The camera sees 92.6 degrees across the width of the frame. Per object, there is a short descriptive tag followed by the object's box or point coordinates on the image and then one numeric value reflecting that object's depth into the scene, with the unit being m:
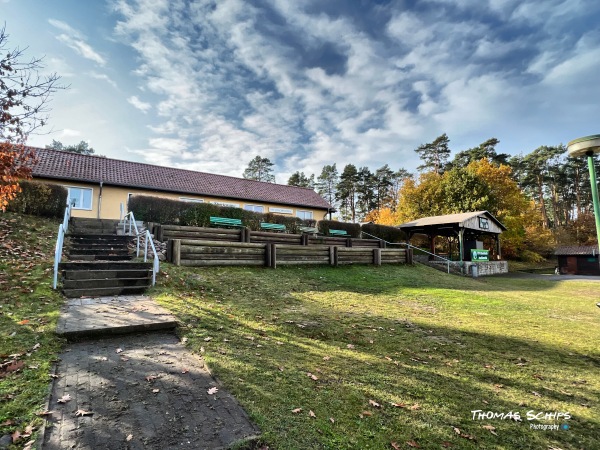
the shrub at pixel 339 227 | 19.42
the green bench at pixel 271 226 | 16.50
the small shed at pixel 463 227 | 21.50
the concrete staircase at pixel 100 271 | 6.10
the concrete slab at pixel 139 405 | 2.11
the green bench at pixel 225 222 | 14.61
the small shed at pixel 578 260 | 28.62
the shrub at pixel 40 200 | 10.75
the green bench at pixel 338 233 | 19.39
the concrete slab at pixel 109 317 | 4.00
